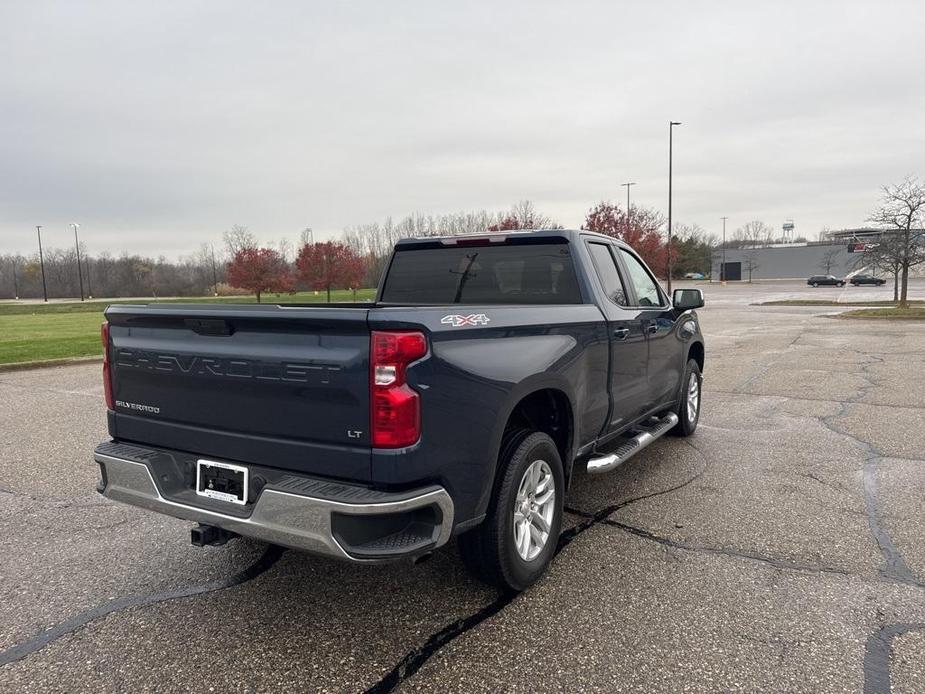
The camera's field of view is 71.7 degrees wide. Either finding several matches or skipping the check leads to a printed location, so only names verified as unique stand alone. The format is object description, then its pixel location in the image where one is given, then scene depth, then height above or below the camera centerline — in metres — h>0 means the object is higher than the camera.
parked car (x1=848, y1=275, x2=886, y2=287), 67.21 -1.47
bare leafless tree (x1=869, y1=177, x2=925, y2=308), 24.56 +1.26
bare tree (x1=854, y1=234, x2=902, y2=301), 25.75 +0.42
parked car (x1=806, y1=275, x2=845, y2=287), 69.38 -1.50
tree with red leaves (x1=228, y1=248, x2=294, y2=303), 48.78 +0.65
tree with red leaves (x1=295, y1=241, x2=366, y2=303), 50.72 +1.11
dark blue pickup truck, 2.51 -0.65
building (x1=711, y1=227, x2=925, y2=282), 93.44 +1.25
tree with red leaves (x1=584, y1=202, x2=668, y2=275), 37.78 +2.54
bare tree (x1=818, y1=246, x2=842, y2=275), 80.97 +1.01
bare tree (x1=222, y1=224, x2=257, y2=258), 71.46 +4.44
